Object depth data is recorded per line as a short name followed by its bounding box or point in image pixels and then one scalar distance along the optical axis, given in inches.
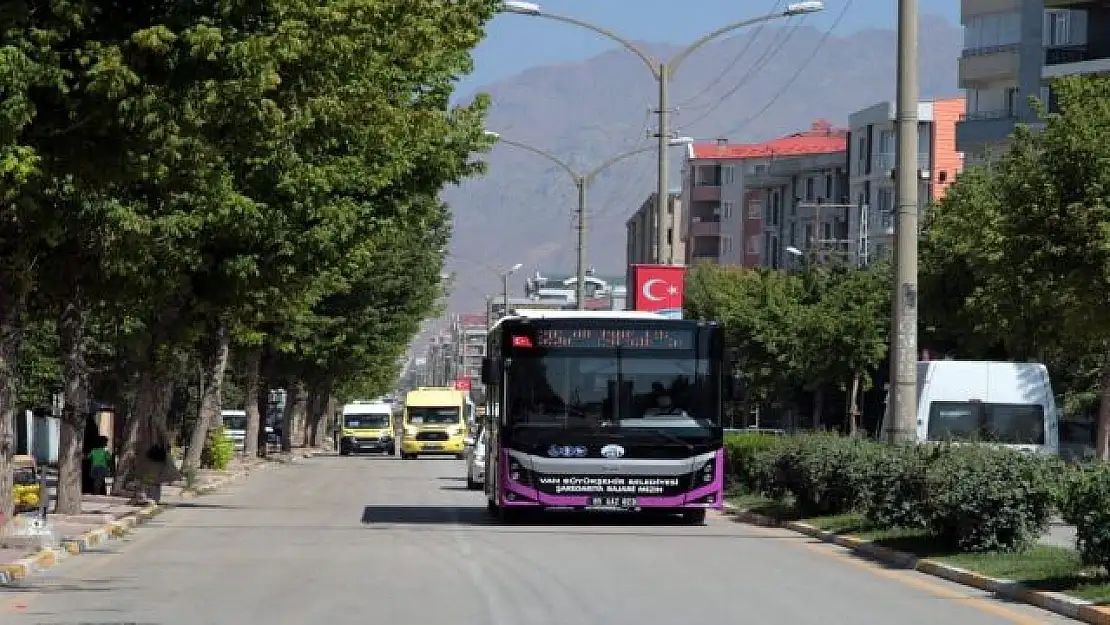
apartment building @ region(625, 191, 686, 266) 7278.5
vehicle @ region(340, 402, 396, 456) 3543.3
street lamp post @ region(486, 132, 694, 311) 2517.2
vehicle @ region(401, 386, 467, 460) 3129.9
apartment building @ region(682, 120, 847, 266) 5413.4
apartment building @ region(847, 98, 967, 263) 4377.5
